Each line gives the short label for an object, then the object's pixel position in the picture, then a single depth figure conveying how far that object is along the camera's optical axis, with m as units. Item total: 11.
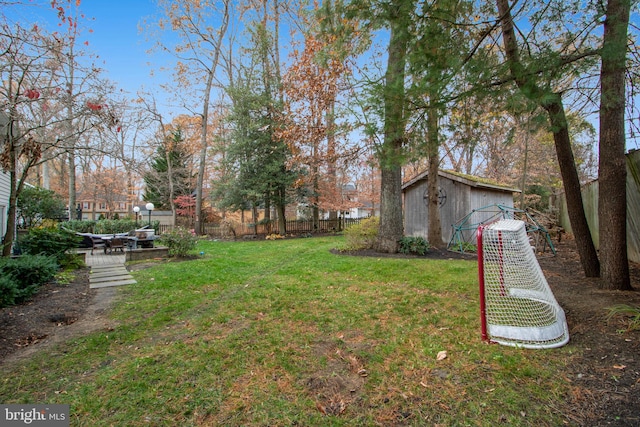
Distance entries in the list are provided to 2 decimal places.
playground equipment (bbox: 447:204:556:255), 8.96
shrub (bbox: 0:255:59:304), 4.52
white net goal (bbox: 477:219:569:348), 2.95
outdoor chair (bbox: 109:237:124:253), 10.08
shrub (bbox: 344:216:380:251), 9.53
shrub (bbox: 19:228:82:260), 6.68
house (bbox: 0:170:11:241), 9.31
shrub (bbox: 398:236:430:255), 8.45
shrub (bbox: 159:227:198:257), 8.85
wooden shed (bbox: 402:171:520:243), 10.52
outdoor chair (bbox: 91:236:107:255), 10.61
